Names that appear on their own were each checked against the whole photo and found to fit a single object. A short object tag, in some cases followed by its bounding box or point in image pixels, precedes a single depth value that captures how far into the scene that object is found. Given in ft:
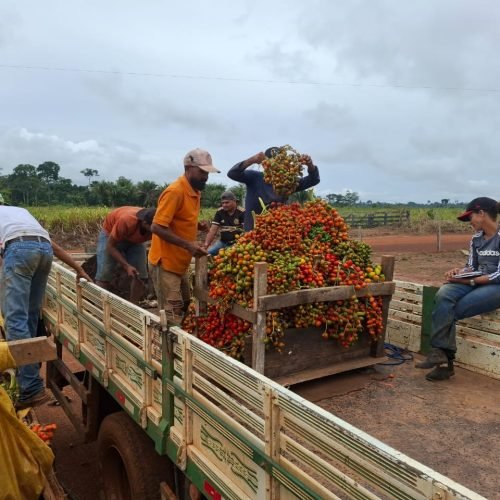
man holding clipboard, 11.09
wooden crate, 9.75
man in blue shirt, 14.94
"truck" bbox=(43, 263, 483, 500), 4.90
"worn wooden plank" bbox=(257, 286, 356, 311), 9.73
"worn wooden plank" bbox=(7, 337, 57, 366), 7.78
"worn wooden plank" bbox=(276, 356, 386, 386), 10.24
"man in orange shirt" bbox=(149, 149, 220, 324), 13.02
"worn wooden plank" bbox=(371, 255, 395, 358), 11.67
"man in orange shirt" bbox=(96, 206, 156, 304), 16.75
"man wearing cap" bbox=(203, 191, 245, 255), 22.25
